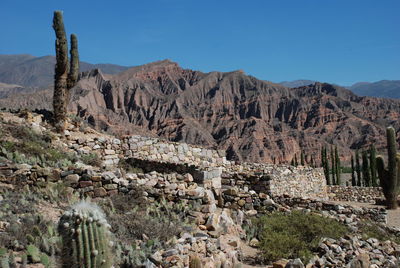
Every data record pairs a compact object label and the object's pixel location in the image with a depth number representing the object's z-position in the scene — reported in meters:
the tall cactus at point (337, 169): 42.25
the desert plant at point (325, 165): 40.81
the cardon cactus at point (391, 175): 22.47
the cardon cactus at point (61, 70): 16.25
